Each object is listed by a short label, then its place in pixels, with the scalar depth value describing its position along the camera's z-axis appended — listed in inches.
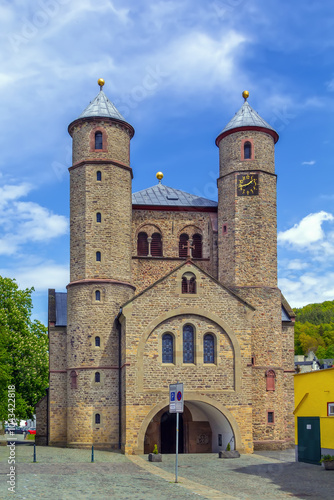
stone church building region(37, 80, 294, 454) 1296.8
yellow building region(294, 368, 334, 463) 1030.4
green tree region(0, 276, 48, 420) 1818.4
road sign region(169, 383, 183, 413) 810.8
